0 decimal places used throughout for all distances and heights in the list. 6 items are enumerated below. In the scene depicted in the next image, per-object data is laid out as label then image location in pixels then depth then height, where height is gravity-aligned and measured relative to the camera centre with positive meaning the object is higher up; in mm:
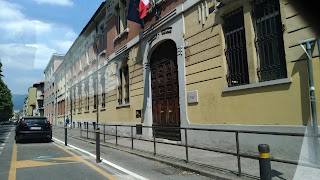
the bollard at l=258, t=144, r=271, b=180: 3331 -744
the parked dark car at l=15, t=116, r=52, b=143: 13253 -677
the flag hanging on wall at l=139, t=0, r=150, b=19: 12370 +5495
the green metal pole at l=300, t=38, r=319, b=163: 5570 +451
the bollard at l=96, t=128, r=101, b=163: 7455 -1044
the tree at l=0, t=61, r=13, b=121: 49250 +1184
